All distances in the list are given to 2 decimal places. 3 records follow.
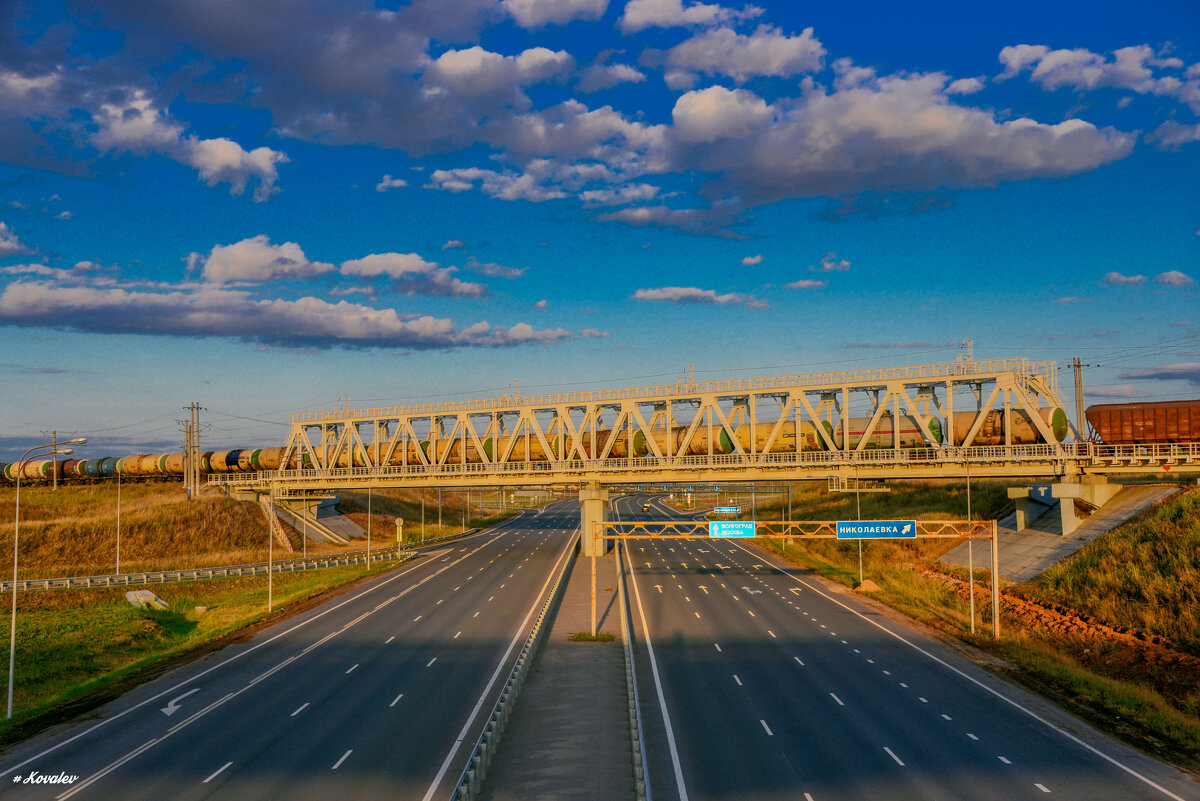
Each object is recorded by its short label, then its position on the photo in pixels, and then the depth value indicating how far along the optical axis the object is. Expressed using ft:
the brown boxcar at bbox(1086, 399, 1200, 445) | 200.64
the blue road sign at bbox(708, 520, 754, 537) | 176.65
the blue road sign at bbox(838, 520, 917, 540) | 165.27
